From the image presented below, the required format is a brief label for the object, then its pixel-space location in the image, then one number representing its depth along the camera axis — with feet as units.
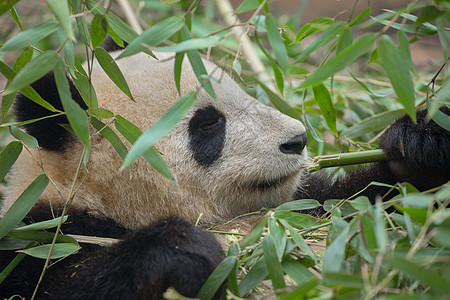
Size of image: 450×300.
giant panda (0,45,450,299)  13.81
